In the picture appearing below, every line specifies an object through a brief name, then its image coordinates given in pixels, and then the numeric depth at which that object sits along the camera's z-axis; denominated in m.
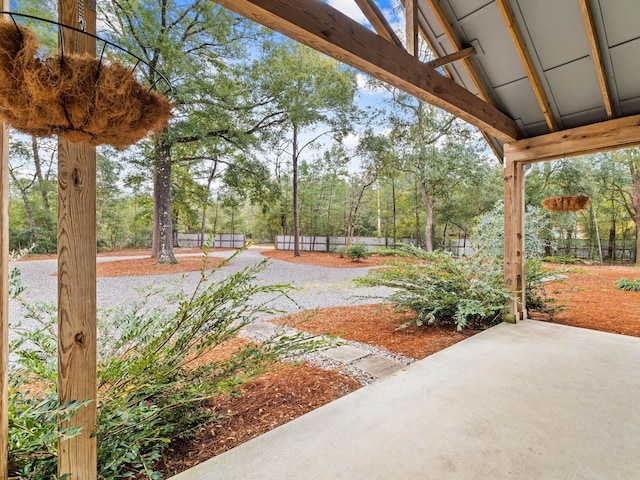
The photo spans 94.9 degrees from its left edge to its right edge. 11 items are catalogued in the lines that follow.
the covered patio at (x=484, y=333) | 0.88
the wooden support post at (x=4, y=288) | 0.78
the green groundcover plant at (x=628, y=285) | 4.92
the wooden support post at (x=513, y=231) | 2.89
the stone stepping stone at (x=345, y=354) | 2.16
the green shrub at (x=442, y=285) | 2.86
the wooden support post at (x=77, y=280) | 0.84
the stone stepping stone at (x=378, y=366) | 1.95
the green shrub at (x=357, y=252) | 8.38
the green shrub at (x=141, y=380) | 0.90
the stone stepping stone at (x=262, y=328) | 2.79
